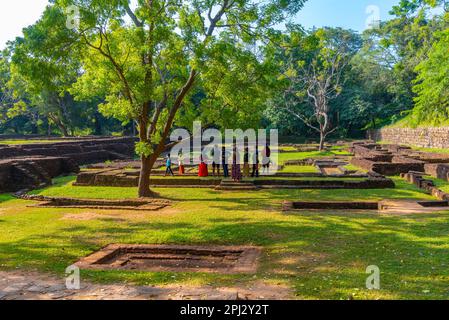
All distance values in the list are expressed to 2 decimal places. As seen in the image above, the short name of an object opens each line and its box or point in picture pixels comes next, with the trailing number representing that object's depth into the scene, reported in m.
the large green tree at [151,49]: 12.44
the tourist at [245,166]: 17.19
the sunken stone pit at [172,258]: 6.78
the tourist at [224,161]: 17.20
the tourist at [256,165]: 16.95
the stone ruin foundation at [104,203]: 12.24
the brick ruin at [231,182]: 14.83
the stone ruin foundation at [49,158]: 16.84
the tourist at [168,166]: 17.64
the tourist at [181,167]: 18.70
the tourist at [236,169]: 15.65
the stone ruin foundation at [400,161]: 17.65
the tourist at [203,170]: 17.25
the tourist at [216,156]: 17.73
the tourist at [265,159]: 18.62
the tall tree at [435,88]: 10.70
